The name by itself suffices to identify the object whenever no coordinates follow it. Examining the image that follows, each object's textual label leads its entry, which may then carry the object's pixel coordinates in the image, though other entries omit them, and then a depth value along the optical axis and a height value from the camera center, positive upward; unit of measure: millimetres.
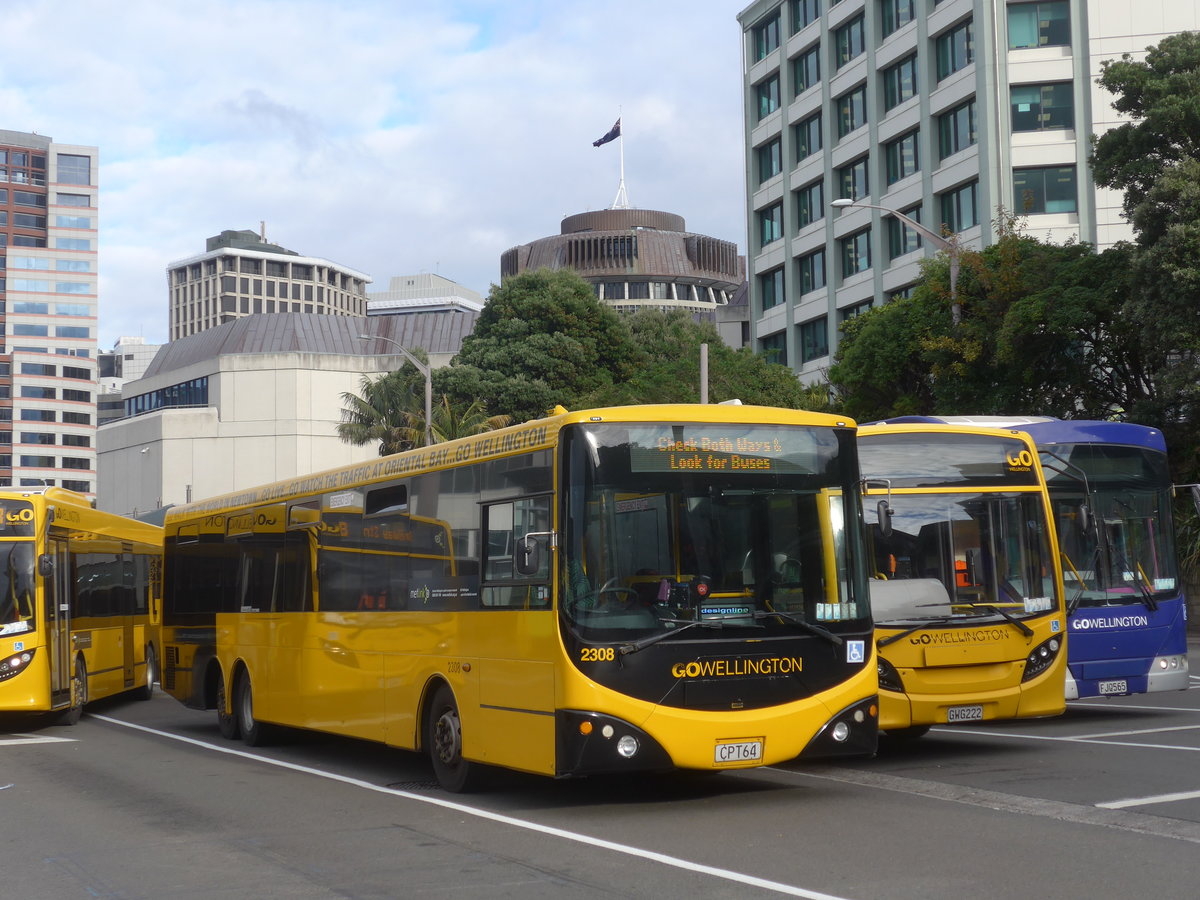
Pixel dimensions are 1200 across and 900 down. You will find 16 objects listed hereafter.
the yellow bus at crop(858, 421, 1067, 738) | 12523 -272
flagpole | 138875 +34151
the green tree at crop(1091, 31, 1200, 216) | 30109 +8778
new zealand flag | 108812 +31568
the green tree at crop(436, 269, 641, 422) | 53781 +7702
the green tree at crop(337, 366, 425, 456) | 59969 +6284
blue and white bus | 14734 -121
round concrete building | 133375 +27346
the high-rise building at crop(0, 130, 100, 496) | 149250 +26680
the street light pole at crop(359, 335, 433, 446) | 40844 +4440
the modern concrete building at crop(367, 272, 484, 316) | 192375 +34477
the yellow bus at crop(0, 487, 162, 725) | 17906 -507
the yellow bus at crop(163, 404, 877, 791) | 9859 -304
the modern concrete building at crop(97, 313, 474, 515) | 96250 +10679
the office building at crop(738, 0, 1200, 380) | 50594 +15942
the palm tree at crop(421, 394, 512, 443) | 48562 +4616
